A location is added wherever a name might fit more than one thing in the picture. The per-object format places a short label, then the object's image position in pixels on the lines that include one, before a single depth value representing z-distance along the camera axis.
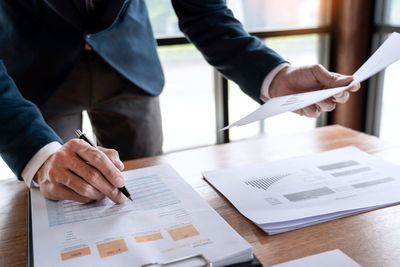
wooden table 0.59
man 0.76
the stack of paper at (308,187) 0.68
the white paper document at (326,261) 0.55
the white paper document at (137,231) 0.55
